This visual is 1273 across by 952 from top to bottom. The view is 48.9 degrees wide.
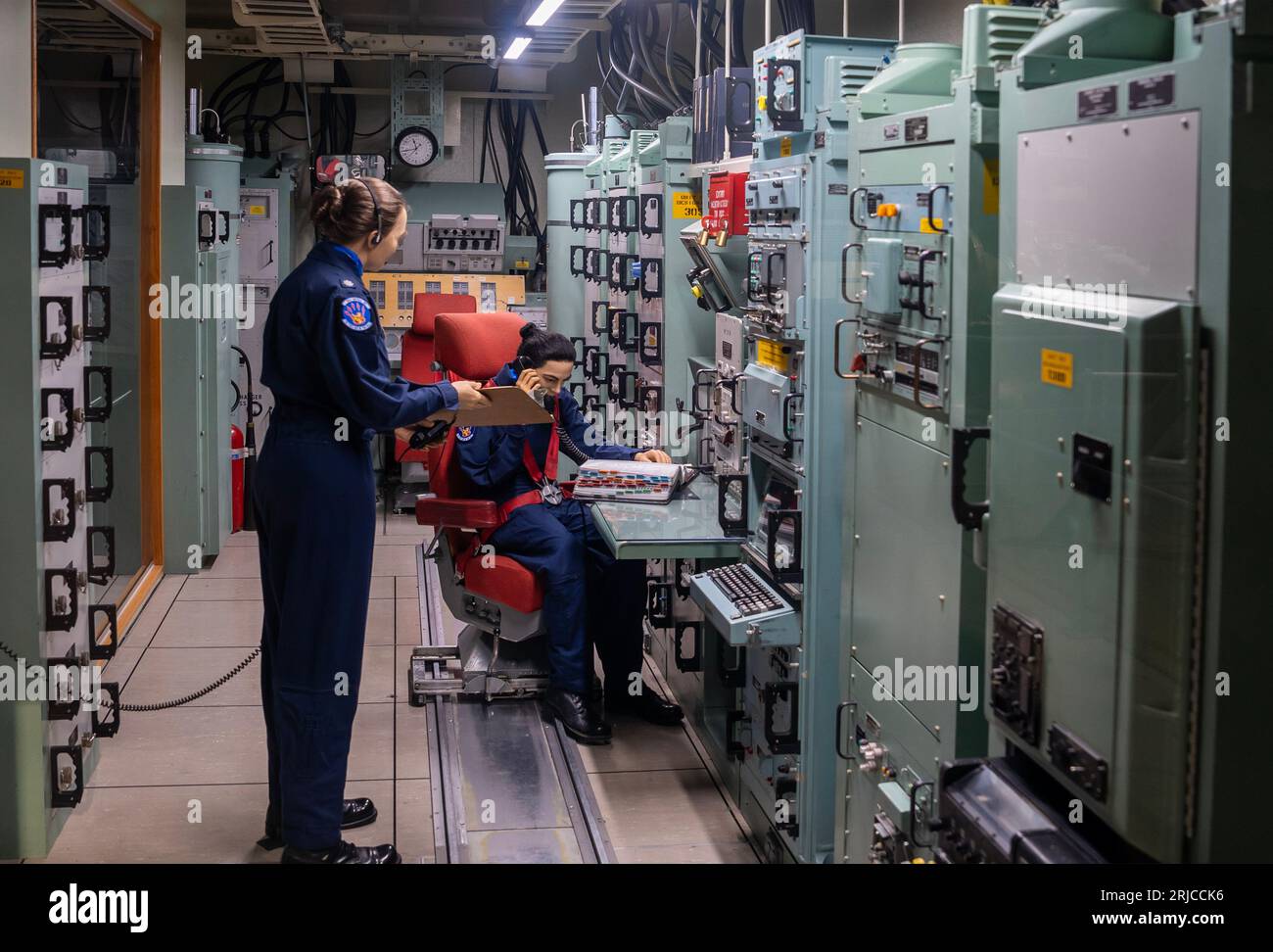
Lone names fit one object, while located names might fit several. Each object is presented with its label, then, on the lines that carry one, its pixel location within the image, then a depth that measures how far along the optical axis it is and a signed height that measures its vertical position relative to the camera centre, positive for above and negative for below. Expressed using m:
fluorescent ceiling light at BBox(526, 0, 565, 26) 6.04 +1.51
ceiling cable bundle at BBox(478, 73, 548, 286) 9.99 +1.34
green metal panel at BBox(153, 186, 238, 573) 6.91 -0.19
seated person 4.85 -0.69
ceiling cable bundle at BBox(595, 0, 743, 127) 6.91 +1.52
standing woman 3.44 -0.33
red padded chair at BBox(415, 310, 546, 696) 4.85 -0.65
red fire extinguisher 7.93 -0.68
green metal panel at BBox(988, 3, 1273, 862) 1.71 -0.15
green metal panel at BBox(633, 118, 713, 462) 5.29 +0.22
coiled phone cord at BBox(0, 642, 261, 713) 4.74 -1.20
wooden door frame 6.75 +0.07
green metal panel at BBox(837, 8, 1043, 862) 2.56 -0.10
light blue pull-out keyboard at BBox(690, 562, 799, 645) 3.61 -0.68
